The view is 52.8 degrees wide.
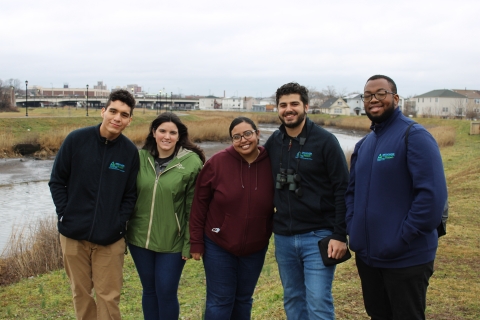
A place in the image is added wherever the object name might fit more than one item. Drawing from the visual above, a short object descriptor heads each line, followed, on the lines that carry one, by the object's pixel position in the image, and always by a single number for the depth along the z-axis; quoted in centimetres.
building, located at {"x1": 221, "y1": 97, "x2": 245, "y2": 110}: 15748
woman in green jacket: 415
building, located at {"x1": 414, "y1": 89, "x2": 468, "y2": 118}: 8975
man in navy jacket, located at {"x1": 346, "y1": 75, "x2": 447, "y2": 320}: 307
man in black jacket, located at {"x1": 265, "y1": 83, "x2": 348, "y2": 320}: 368
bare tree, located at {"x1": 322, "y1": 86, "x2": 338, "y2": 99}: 16512
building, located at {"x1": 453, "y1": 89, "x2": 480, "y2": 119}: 6600
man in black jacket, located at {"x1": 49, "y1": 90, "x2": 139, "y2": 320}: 408
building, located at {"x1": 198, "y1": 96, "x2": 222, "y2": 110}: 15256
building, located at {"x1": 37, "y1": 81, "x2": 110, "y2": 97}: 16712
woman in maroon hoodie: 396
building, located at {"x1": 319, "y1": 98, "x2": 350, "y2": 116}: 10725
